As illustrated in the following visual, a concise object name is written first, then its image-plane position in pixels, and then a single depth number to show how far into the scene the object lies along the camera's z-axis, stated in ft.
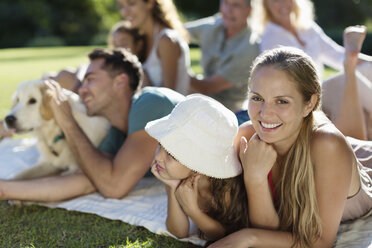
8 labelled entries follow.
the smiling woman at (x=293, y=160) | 7.18
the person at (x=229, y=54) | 16.15
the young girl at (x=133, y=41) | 16.23
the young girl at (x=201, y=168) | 7.32
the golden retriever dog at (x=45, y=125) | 11.24
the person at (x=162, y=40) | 14.76
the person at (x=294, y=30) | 16.21
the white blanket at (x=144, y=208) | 8.42
